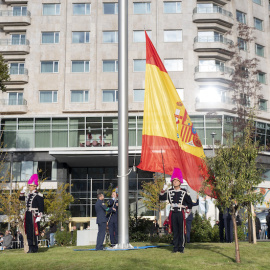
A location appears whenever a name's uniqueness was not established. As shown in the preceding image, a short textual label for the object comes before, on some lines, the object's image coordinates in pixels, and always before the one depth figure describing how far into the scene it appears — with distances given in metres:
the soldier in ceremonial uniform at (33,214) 15.04
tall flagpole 15.65
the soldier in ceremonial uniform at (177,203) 14.02
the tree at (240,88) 37.97
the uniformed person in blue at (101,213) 16.45
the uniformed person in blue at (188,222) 20.23
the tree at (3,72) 35.09
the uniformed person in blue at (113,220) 17.62
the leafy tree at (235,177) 12.35
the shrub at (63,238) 26.31
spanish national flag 16.14
